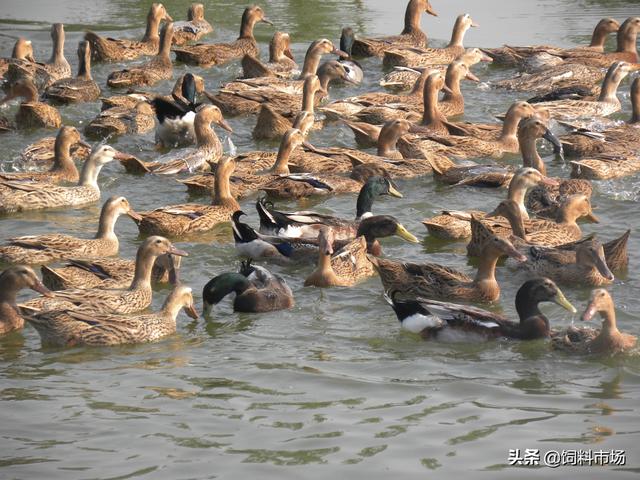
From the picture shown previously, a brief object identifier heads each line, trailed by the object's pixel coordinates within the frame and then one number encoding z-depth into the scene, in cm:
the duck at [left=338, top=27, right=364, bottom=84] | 1778
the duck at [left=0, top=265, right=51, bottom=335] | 977
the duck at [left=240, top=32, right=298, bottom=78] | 1758
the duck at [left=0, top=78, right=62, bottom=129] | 1542
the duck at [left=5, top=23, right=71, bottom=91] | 1716
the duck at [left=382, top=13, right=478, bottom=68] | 1839
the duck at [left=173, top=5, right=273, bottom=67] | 1888
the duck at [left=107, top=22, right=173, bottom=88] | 1756
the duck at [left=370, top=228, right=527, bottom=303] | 1042
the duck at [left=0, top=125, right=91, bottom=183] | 1373
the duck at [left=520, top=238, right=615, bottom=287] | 1059
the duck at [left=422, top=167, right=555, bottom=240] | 1176
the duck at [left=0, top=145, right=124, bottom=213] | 1277
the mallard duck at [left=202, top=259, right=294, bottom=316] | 1015
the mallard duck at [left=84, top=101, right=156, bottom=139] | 1533
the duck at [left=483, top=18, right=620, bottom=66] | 1798
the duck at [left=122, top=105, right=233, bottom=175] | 1393
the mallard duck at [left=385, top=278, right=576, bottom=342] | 941
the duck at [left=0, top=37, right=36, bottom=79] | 1811
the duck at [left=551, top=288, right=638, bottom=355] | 907
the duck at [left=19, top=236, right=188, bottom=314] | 977
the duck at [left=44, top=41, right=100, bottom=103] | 1662
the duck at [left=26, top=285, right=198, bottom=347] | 941
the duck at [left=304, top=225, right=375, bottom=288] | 1061
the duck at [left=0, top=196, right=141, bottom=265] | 1108
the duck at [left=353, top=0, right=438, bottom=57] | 1919
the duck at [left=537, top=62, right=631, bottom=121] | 1579
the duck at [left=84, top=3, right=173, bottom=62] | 1888
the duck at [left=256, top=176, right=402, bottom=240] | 1158
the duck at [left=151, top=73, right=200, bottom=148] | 1489
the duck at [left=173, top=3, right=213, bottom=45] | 2014
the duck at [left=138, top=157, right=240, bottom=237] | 1197
